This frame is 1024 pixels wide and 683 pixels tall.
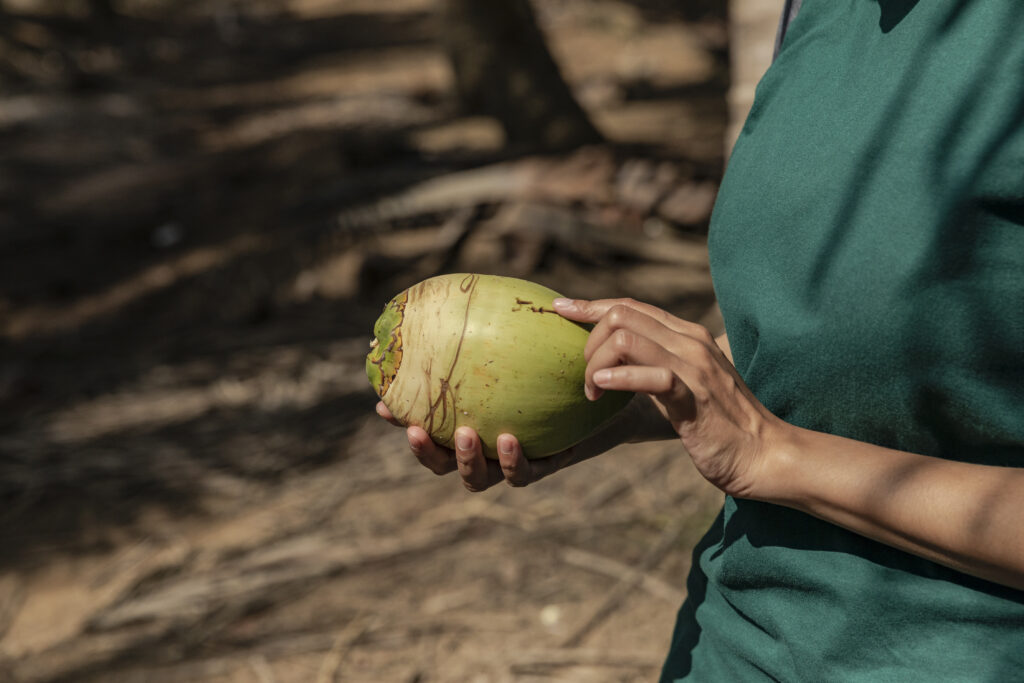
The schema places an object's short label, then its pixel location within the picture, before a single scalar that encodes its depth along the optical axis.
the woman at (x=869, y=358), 1.04
